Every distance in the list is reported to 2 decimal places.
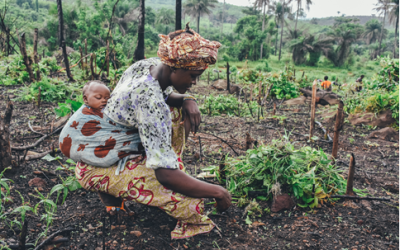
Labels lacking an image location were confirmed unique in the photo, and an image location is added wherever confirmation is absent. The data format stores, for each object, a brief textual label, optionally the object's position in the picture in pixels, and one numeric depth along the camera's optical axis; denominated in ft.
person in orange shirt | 28.30
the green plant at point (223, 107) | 17.53
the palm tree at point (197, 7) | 144.97
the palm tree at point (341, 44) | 87.92
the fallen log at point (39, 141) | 8.39
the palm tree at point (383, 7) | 124.73
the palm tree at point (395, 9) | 112.78
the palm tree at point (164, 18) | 149.07
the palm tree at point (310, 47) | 89.86
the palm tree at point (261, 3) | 134.62
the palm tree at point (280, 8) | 129.34
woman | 4.81
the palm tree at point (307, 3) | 130.62
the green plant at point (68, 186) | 6.64
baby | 5.53
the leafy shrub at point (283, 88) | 24.94
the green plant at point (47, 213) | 5.48
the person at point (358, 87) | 24.45
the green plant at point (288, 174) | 6.84
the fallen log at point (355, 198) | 6.97
